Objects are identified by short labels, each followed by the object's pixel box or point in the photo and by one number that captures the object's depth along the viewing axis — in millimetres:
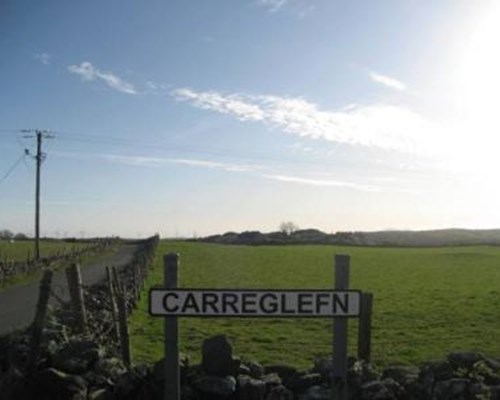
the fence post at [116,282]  13875
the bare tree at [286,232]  152175
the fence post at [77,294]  13188
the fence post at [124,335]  11875
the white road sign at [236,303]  7098
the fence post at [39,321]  10031
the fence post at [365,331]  12266
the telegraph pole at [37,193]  65438
